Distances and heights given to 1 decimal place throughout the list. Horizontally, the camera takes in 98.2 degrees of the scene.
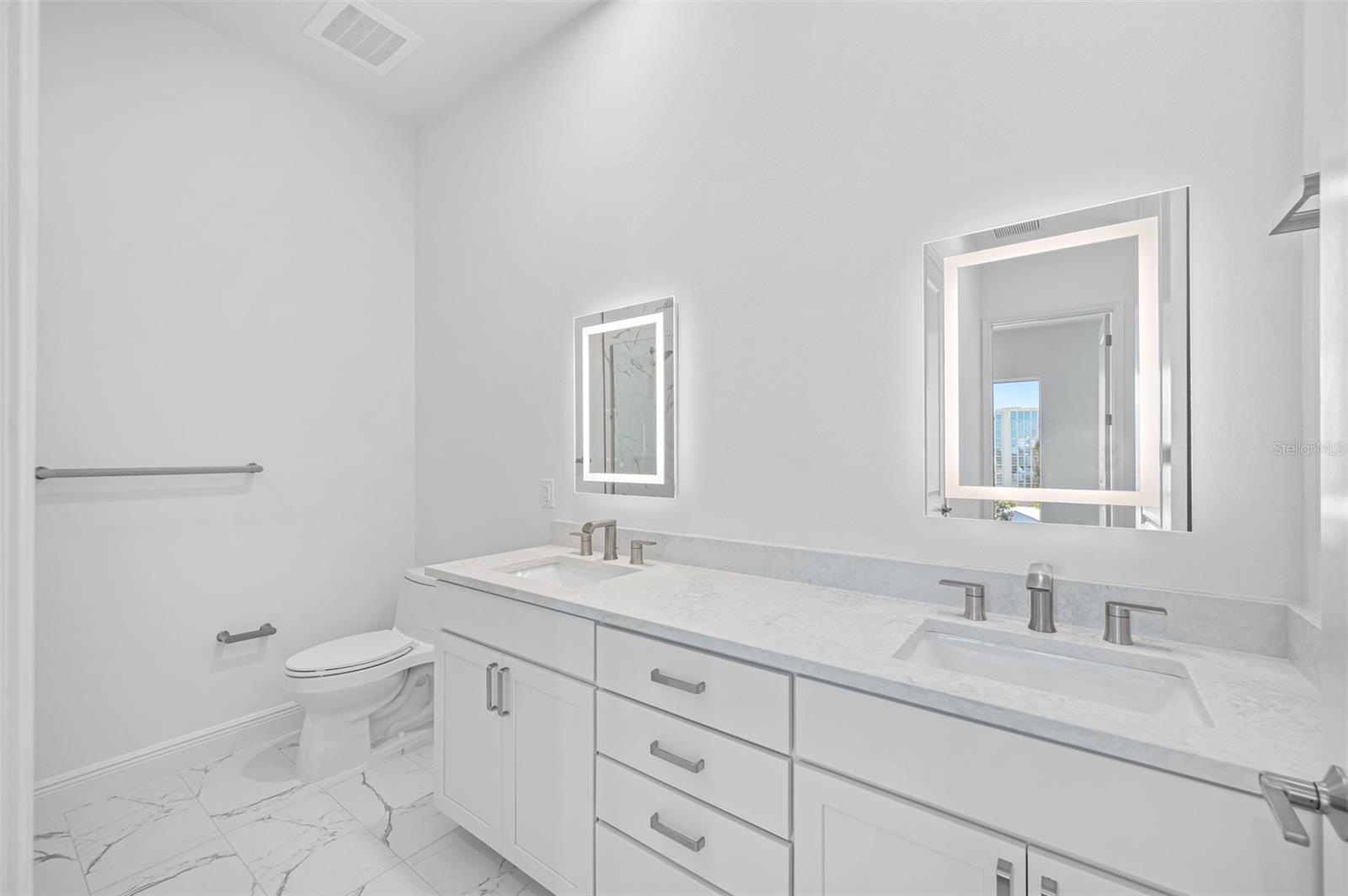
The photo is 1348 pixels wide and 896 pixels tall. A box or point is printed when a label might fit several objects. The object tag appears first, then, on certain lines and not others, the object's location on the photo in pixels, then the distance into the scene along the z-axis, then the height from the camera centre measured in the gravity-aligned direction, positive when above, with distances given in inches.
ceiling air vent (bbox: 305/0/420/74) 86.0 +64.0
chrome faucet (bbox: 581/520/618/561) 76.4 -11.5
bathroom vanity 29.4 -19.2
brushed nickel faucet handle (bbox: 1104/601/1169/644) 42.9 -12.8
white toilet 82.1 -36.8
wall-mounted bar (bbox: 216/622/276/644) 89.6 -29.5
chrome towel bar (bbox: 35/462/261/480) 73.9 -3.3
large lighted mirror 44.9 +6.8
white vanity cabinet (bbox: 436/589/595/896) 54.8 -31.8
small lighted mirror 76.2 +6.5
